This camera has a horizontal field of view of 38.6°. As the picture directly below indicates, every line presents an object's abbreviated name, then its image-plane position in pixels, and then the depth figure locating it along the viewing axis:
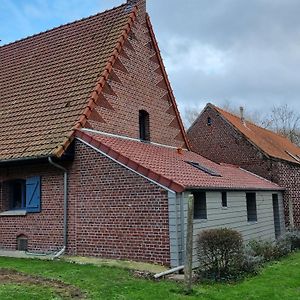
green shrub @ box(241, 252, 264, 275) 10.76
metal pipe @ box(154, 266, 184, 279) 9.82
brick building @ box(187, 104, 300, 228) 21.48
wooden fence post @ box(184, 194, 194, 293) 8.80
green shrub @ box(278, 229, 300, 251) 16.88
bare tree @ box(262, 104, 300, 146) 51.62
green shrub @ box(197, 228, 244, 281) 10.24
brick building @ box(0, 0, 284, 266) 11.71
